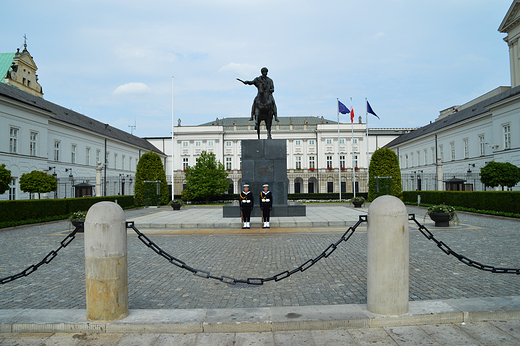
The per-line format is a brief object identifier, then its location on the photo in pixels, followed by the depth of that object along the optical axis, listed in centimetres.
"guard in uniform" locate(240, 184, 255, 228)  1291
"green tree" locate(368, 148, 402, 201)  3200
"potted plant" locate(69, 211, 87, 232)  1344
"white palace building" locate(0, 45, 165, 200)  3044
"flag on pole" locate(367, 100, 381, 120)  3850
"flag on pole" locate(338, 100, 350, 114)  4091
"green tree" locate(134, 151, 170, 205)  3369
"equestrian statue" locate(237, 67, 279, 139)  1614
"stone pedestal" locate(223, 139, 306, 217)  1595
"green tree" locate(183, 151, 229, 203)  4138
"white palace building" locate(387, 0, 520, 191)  3350
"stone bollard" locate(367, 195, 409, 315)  396
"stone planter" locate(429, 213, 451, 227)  1340
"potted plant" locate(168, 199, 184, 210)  2736
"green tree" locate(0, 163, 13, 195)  1811
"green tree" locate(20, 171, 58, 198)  2392
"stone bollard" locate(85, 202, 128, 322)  390
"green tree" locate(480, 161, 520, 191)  2562
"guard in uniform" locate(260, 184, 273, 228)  1291
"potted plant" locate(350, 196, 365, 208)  2727
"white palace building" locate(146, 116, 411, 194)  7450
